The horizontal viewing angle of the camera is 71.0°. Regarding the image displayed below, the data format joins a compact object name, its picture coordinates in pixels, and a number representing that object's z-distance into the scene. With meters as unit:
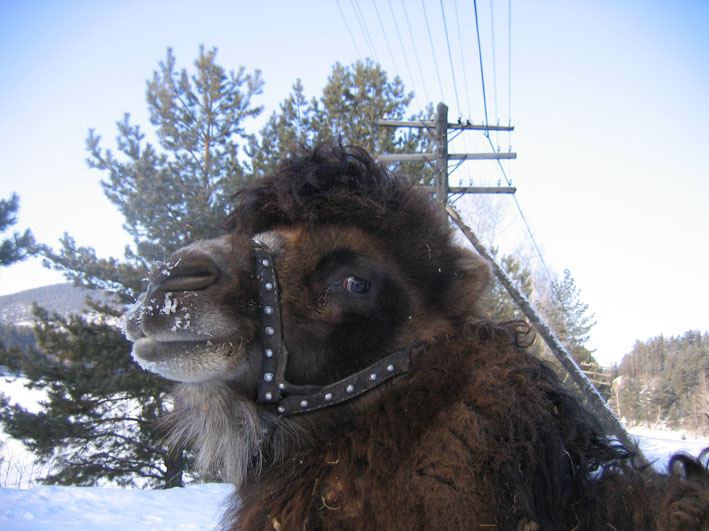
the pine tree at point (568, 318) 28.56
